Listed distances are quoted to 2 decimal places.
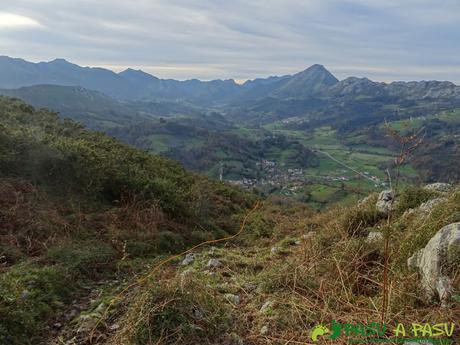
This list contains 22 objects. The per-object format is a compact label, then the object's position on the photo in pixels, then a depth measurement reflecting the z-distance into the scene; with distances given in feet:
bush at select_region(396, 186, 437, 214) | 25.67
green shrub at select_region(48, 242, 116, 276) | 21.61
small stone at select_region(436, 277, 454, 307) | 11.86
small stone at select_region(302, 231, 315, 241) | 24.21
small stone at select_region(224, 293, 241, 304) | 16.12
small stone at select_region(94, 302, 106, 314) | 16.16
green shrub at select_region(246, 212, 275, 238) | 37.19
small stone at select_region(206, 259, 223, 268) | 22.22
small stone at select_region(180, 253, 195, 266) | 24.46
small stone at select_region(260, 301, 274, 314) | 14.42
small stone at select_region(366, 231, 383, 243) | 19.14
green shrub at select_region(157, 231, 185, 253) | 29.62
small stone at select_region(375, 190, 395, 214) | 25.86
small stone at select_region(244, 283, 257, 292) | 17.37
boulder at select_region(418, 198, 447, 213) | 21.04
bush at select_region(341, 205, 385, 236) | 24.09
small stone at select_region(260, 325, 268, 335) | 13.05
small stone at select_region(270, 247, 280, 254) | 25.30
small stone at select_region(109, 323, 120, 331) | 14.16
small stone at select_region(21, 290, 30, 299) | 16.49
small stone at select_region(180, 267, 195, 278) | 17.29
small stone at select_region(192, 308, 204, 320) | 13.25
